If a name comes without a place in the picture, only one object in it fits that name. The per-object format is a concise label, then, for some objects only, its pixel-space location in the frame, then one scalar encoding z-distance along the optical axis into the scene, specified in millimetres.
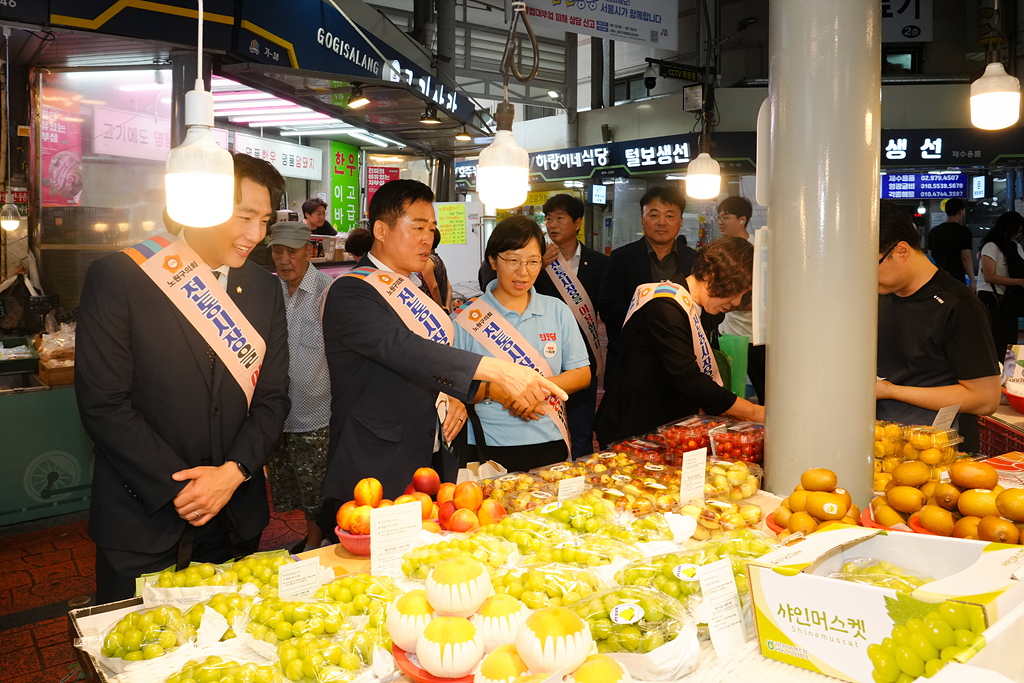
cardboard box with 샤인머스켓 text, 1273
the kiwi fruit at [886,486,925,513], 2039
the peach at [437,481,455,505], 2219
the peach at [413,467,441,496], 2361
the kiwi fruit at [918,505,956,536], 1893
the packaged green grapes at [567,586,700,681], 1394
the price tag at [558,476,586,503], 2211
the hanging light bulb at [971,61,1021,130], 3883
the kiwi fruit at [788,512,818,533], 1957
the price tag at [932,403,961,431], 2842
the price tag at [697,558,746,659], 1504
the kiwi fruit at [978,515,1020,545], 1719
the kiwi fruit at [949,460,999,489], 1938
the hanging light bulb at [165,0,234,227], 1628
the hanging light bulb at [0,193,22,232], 6429
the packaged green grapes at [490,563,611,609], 1573
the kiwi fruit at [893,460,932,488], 2152
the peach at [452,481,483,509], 2160
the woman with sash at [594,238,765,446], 3037
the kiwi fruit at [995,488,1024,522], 1748
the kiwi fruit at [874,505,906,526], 2037
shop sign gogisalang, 4812
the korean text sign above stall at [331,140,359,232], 10336
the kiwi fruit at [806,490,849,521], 1985
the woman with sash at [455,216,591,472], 3135
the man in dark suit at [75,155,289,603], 2154
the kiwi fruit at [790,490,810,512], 2067
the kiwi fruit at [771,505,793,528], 2100
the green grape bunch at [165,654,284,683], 1334
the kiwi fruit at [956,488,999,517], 1844
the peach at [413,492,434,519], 2189
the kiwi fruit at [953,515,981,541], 1822
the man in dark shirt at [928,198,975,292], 8148
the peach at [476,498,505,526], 2135
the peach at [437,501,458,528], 2148
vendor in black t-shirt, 2912
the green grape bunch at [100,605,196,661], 1489
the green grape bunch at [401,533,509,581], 1770
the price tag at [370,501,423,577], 1857
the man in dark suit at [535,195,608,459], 4887
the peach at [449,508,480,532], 2090
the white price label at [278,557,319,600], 1655
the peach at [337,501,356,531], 2070
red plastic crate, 3448
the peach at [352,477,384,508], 2158
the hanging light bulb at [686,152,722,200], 6367
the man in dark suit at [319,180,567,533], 2531
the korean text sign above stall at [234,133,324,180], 9484
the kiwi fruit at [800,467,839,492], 2104
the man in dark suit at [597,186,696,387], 4938
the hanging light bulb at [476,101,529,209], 2426
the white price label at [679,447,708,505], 2246
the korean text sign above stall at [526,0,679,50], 4887
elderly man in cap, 4281
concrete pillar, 2258
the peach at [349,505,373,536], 2035
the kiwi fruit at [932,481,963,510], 1959
